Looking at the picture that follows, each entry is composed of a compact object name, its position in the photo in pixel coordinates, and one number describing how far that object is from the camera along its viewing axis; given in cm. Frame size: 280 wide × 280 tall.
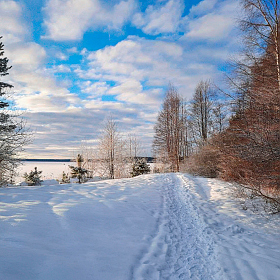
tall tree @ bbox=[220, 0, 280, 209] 491
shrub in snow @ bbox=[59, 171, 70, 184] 2293
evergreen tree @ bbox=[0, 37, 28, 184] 1423
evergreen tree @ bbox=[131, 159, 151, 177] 2201
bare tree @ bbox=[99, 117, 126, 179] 2461
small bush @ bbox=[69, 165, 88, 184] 2155
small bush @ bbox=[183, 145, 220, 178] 1541
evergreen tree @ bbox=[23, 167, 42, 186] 1970
